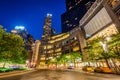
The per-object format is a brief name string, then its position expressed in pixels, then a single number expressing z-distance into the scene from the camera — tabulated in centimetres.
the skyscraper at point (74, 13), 7553
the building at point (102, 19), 2315
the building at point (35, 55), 6831
